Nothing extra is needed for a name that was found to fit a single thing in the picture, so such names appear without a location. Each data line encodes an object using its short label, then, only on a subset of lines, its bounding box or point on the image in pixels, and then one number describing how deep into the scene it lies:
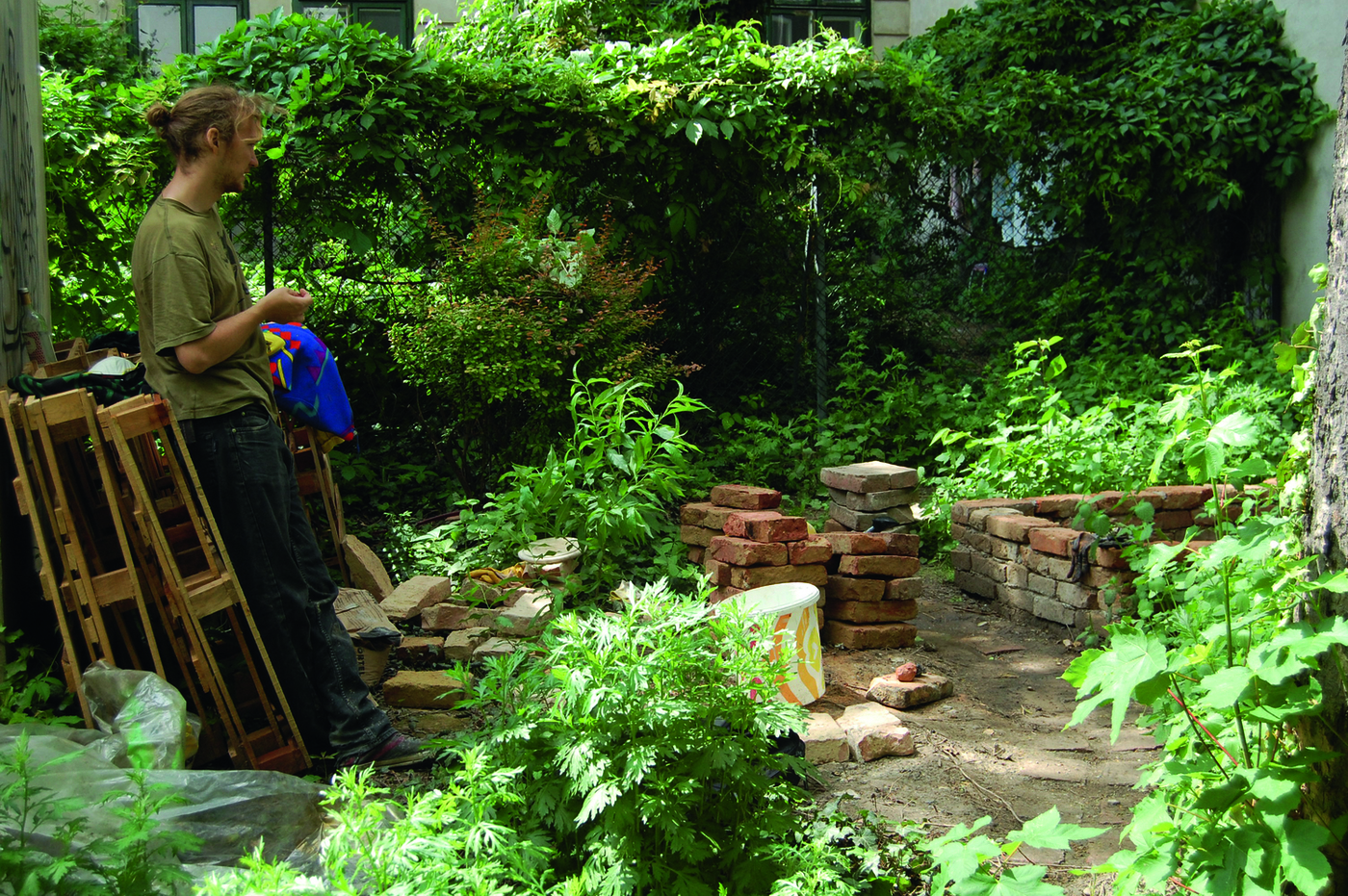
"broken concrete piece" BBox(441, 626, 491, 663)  3.86
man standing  2.76
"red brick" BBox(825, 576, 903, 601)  4.34
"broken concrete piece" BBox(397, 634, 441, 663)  3.96
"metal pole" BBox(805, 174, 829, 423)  7.65
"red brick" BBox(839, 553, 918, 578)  4.32
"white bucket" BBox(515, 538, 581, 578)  4.38
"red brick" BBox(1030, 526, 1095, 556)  4.47
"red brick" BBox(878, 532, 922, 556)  4.36
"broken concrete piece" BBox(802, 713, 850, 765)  3.21
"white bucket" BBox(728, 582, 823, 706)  3.52
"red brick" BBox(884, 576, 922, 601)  4.37
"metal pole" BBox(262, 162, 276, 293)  6.20
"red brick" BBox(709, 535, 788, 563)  4.14
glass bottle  3.39
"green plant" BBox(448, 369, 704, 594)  4.07
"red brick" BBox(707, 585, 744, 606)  4.18
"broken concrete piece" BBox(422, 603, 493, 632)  4.15
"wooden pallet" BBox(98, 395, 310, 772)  2.65
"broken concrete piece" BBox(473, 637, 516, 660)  3.70
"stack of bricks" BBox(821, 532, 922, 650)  4.34
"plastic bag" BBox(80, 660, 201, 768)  2.41
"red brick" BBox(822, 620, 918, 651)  4.34
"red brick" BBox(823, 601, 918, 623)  4.37
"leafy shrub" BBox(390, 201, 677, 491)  5.45
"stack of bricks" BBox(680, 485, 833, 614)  4.16
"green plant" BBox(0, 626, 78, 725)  2.48
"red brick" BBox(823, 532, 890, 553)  4.33
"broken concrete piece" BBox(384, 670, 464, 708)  3.55
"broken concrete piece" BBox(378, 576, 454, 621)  4.23
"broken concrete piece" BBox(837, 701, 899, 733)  3.40
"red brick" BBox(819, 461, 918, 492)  4.94
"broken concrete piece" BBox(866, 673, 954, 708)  3.71
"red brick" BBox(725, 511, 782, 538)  4.21
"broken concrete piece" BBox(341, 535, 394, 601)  4.55
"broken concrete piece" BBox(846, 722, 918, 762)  3.28
